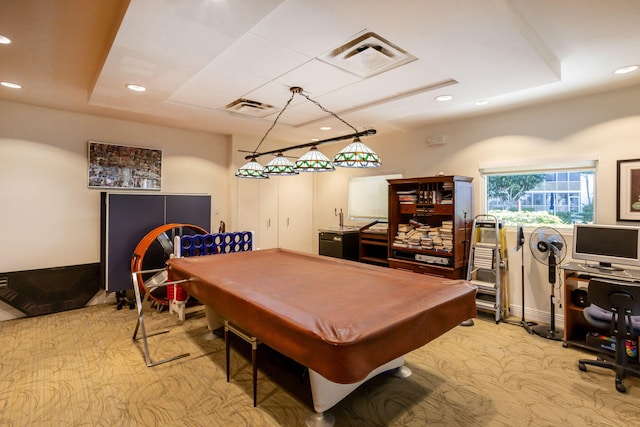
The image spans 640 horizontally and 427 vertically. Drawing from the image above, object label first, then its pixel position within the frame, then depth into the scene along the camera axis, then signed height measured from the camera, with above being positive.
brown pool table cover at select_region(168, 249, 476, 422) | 1.51 -0.58
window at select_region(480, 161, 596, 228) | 3.75 +0.20
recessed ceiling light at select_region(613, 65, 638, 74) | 2.87 +1.30
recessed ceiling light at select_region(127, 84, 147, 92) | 3.17 +1.24
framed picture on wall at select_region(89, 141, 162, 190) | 4.54 +0.65
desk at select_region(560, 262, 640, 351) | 3.05 -0.88
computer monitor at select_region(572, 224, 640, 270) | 3.04 -0.34
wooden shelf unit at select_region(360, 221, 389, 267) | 5.09 -0.62
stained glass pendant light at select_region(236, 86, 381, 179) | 2.74 +0.47
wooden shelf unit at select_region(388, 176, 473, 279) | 4.18 -0.07
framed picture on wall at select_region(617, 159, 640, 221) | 3.28 +0.21
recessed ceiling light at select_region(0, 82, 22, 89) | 3.33 +1.34
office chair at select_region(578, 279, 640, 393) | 2.46 -0.87
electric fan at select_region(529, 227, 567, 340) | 3.54 -0.46
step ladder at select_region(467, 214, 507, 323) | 4.04 -0.67
